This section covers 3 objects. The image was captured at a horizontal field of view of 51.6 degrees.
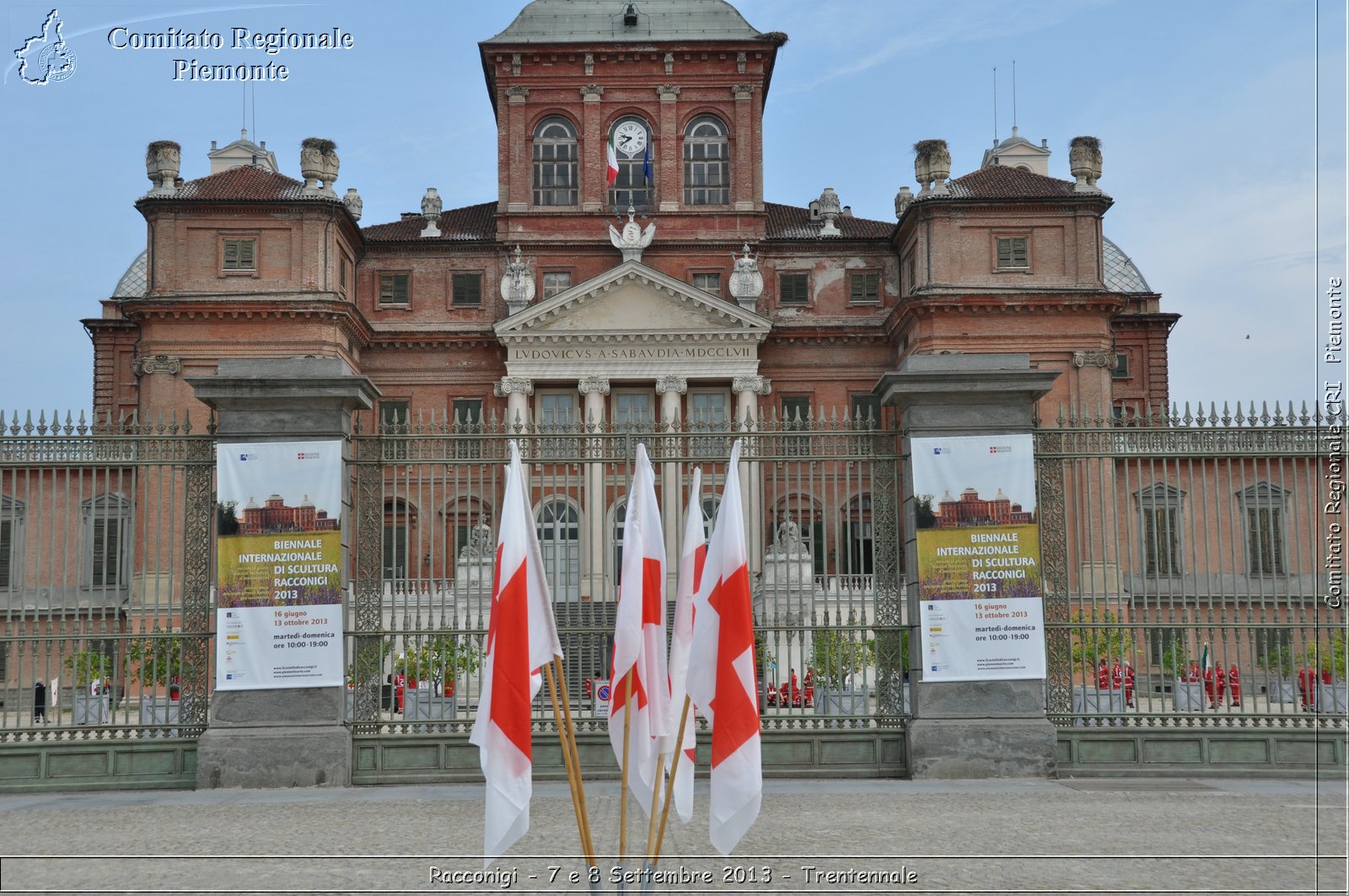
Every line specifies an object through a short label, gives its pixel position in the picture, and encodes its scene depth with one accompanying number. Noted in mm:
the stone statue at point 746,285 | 43781
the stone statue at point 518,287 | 43719
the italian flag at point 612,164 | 45406
